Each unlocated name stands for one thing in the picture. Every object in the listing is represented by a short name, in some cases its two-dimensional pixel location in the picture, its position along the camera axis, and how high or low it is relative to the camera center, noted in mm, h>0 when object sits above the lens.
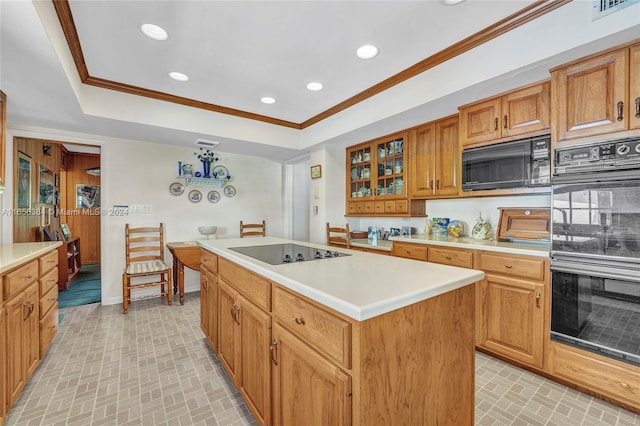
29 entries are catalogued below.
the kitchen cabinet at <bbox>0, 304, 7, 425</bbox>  1476 -859
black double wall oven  1542 -220
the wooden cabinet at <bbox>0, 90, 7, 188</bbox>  2188 +613
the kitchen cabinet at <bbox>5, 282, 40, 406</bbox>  1575 -800
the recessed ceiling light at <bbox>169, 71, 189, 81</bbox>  2467 +1204
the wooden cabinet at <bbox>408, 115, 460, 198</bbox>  2740 +528
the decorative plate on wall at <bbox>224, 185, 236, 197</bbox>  4332 +303
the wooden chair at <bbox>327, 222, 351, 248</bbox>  3570 -365
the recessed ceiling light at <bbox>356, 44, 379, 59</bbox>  2084 +1212
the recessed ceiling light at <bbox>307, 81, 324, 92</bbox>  2680 +1216
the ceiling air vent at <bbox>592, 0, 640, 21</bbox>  1425 +1062
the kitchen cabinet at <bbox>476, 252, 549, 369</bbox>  1910 -695
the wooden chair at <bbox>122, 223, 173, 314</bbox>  3219 -626
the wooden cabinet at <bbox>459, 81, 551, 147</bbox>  2012 +749
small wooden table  3416 -571
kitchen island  852 -475
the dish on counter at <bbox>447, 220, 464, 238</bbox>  2863 -186
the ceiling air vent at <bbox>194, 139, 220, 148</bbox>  3584 +879
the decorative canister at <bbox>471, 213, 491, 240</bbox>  2617 -179
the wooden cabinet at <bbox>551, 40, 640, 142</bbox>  1538 +689
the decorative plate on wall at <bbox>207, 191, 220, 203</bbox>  4195 +213
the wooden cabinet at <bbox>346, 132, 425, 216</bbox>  3254 +402
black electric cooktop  1548 -271
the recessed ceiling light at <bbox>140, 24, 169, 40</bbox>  1862 +1214
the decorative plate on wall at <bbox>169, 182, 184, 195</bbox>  3891 +310
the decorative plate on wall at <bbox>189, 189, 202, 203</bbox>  4039 +207
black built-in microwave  2041 +365
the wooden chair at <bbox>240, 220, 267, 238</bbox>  4334 -291
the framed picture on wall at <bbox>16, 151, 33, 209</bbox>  3145 +334
